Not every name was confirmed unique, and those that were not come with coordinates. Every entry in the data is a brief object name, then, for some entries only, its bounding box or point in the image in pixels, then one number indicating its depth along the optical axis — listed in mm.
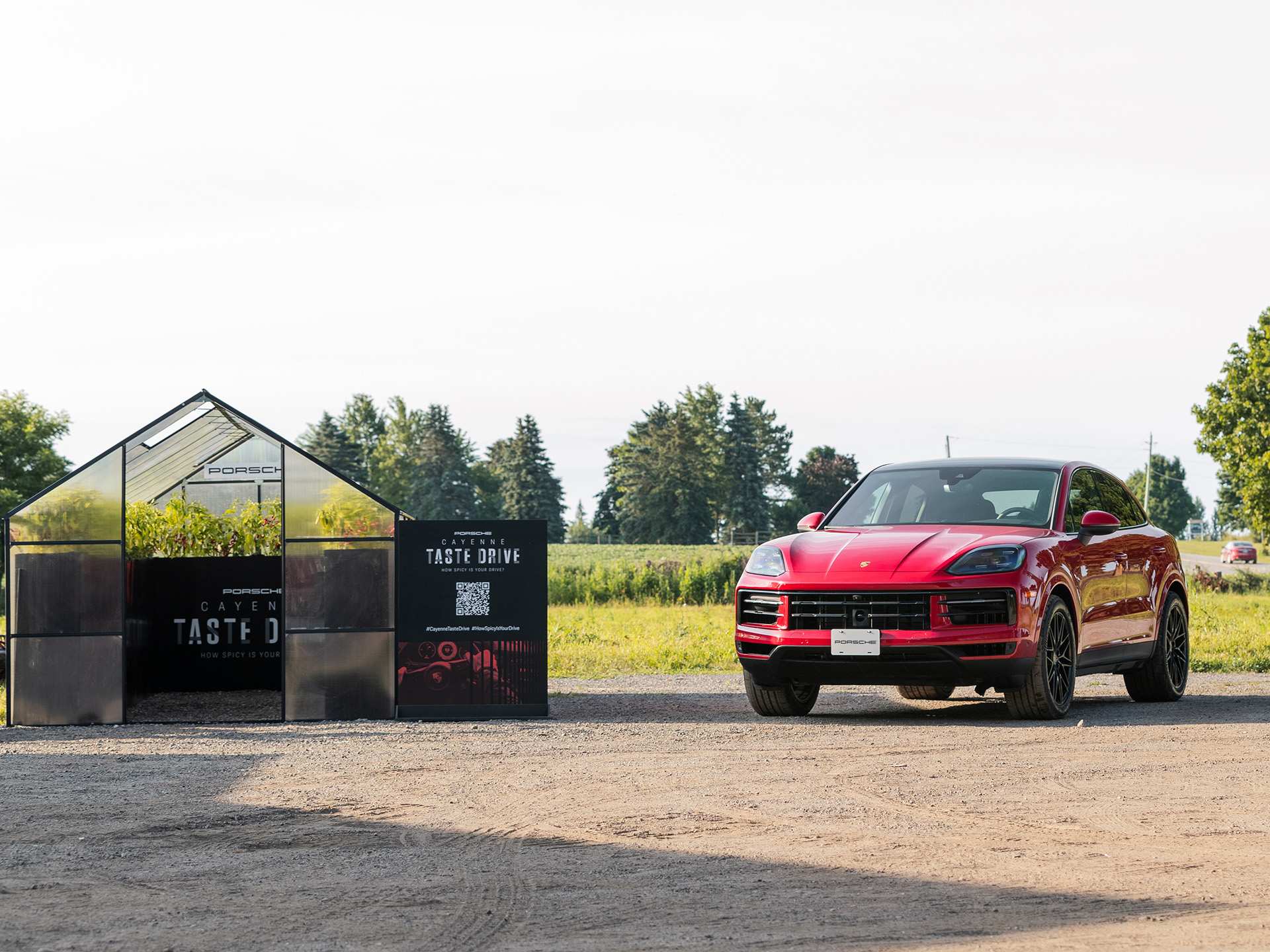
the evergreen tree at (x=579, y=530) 163750
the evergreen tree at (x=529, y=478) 129500
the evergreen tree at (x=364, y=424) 141500
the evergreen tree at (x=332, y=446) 116938
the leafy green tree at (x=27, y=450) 78938
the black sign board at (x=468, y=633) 14352
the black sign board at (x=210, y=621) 18250
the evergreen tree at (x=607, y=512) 142125
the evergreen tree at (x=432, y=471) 131000
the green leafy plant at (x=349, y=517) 14562
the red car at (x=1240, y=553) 98125
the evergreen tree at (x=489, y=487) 141250
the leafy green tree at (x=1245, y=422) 54812
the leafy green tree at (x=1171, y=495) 168375
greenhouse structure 14367
